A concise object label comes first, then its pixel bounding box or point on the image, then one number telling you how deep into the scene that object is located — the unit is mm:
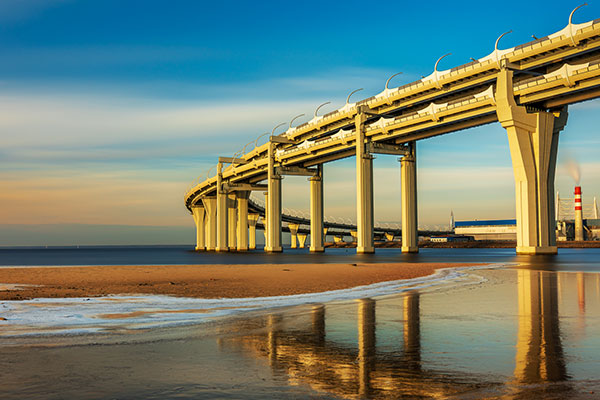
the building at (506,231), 192500
